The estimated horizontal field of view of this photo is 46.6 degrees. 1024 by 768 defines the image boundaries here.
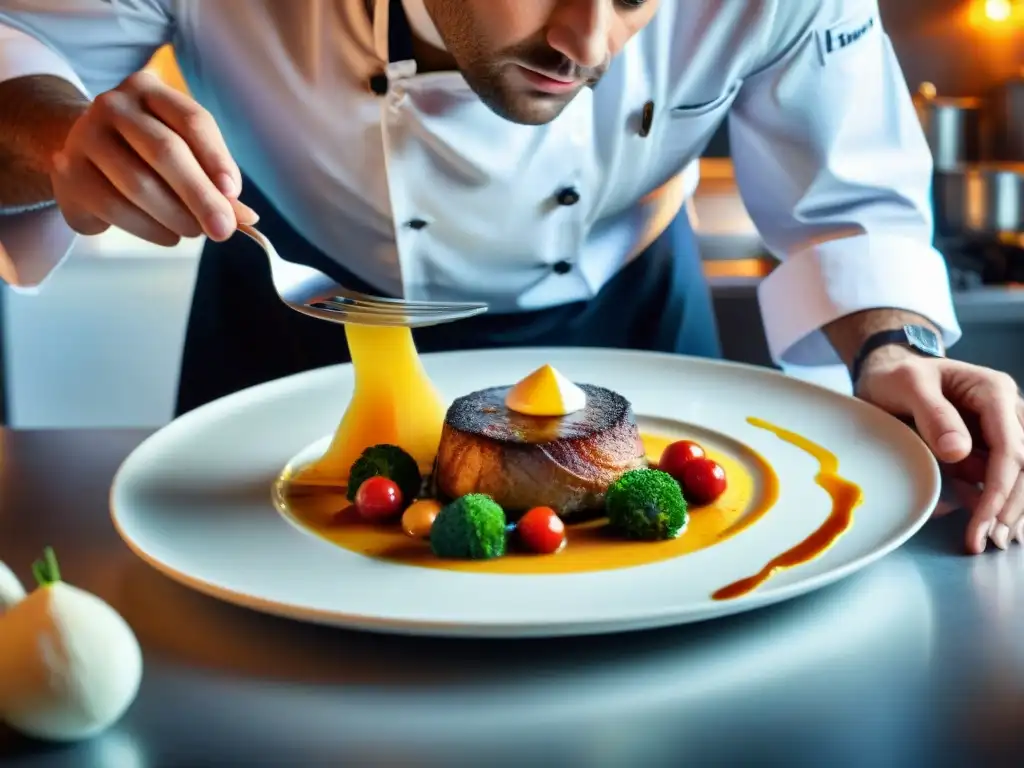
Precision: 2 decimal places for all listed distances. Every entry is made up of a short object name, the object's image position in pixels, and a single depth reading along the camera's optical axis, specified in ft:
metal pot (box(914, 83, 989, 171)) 11.45
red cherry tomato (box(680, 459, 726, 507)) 3.85
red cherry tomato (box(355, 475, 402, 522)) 3.69
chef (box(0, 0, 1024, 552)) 5.16
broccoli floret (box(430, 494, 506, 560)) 3.34
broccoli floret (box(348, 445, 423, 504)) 3.89
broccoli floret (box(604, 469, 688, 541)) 3.51
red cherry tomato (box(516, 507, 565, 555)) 3.44
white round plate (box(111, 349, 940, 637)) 2.91
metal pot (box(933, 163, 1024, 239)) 10.52
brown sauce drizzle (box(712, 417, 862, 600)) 3.11
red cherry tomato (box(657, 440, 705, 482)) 4.02
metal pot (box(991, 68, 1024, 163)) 11.49
